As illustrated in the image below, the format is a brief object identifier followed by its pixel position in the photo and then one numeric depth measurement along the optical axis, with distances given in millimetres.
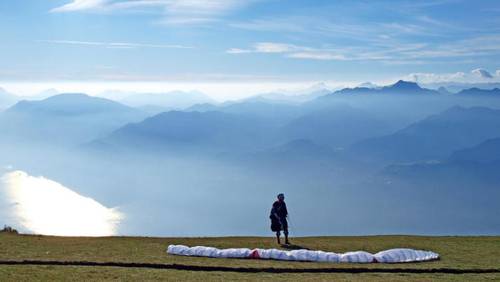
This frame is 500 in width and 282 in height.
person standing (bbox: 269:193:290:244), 37844
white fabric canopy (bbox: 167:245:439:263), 32156
